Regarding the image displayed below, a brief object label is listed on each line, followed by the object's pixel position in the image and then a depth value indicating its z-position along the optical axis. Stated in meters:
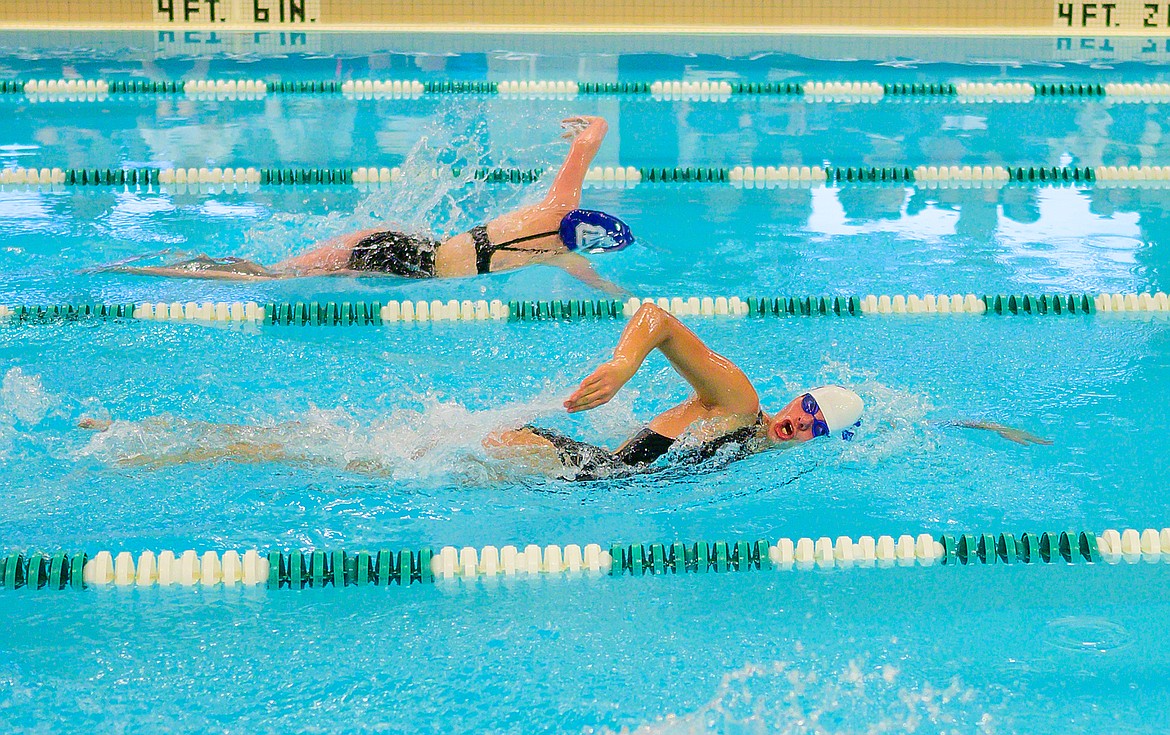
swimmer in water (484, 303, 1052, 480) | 6.55
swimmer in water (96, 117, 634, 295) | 9.73
